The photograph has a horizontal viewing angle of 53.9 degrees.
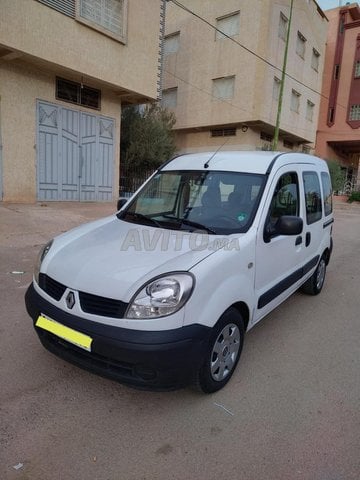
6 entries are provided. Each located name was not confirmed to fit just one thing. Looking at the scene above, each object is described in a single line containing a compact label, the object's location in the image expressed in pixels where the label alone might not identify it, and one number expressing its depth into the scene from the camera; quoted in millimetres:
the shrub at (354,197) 26919
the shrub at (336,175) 26309
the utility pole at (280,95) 17816
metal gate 11141
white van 2240
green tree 15570
